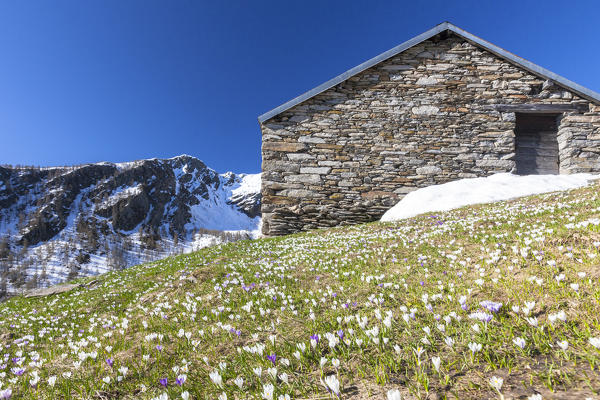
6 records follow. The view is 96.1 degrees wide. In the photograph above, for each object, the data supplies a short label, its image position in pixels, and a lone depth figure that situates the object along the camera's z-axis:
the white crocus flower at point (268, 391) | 1.89
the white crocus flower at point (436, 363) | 1.83
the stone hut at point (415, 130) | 15.09
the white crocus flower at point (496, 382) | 1.59
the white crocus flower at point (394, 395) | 1.50
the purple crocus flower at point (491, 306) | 2.55
